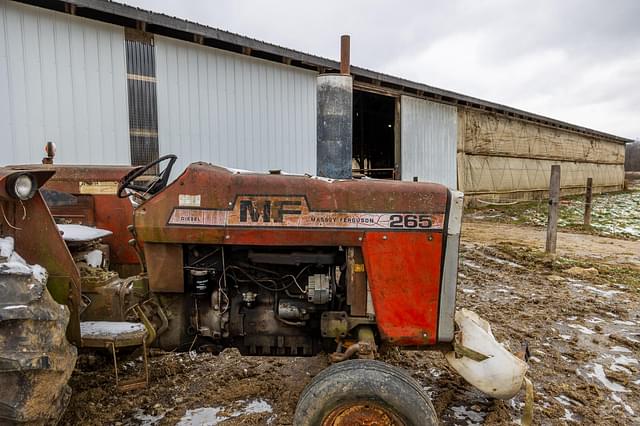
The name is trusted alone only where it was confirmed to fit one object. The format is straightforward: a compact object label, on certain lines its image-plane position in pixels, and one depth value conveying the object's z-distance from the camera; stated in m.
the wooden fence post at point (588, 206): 9.25
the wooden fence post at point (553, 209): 6.55
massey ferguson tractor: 1.80
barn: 4.92
